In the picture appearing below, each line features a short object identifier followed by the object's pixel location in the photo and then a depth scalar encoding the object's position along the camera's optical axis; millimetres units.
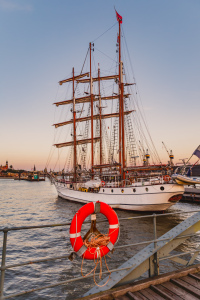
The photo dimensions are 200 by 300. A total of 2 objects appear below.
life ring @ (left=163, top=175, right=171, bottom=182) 21416
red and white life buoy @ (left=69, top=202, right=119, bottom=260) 3711
